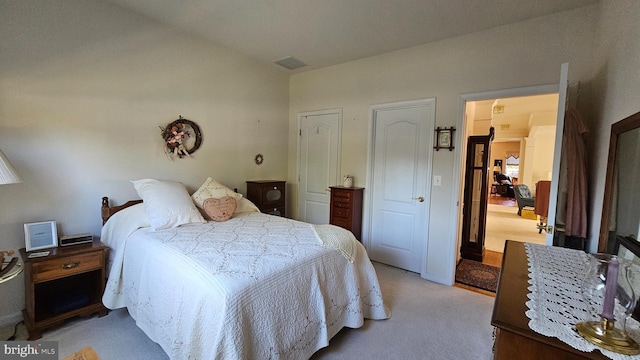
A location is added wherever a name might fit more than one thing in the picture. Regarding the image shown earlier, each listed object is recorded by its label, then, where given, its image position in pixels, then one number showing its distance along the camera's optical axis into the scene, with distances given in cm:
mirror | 124
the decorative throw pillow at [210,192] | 286
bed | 140
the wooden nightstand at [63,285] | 195
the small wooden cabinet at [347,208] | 359
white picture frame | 206
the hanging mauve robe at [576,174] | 198
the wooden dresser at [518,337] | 86
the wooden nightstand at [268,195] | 368
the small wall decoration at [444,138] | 302
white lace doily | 88
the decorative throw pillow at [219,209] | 272
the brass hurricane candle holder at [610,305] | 83
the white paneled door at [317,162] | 399
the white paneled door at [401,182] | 325
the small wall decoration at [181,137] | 295
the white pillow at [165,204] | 234
